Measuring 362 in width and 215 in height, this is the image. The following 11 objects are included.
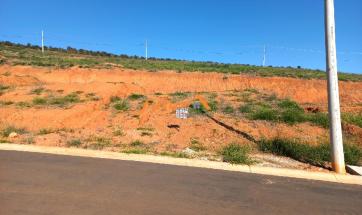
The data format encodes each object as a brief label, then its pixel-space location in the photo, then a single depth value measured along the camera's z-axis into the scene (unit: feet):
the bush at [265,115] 54.03
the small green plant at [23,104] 68.65
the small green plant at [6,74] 111.23
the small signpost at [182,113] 54.03
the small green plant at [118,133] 49.51
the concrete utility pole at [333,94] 34.14
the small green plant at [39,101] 71.10
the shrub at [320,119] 51.34
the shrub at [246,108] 59.23
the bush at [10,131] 48.88
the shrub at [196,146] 43.14
